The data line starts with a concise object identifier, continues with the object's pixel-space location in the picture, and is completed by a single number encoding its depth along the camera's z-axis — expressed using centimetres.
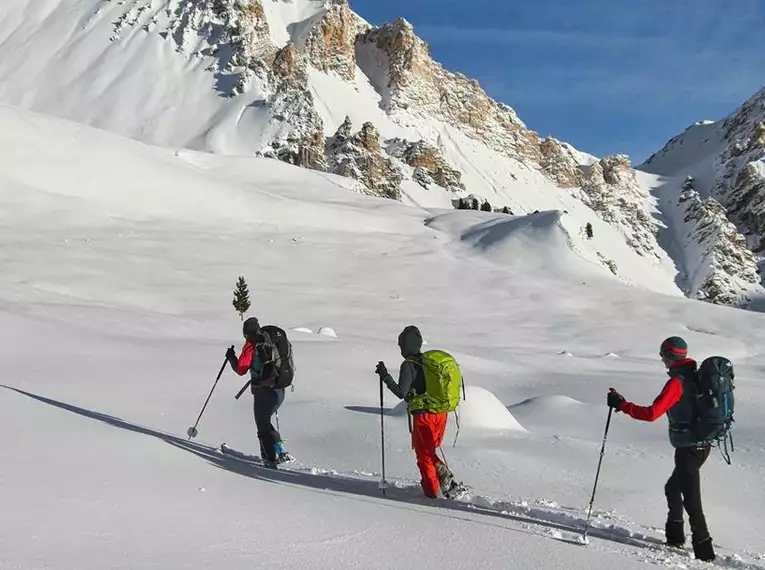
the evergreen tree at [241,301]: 2611
